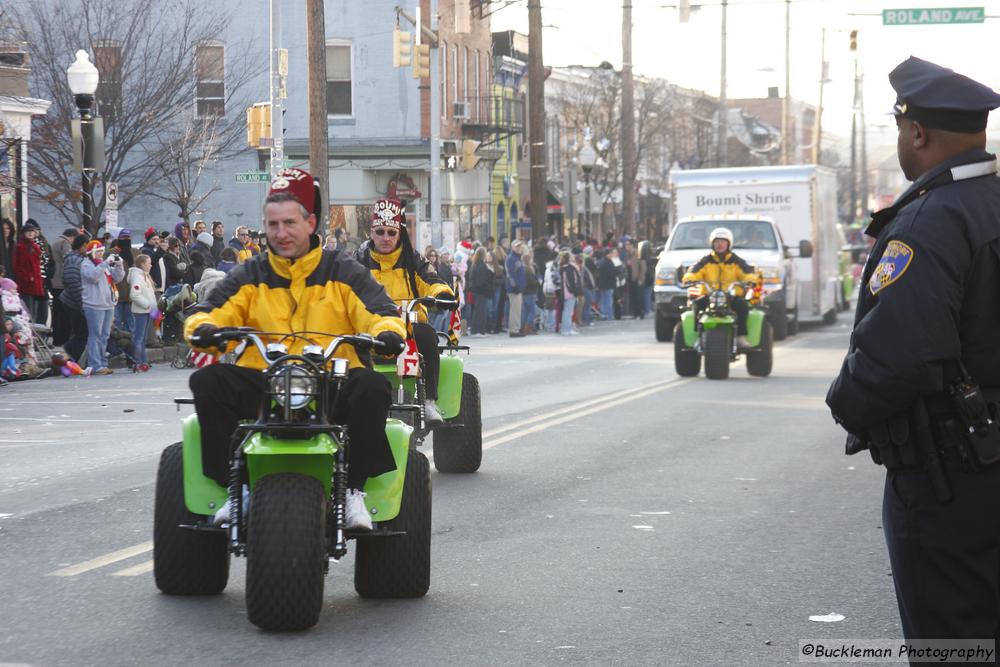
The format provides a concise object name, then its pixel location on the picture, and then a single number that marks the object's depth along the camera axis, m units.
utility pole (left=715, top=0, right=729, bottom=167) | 59.19
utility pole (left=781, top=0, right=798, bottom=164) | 65.31
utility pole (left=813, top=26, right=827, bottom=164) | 68.44
